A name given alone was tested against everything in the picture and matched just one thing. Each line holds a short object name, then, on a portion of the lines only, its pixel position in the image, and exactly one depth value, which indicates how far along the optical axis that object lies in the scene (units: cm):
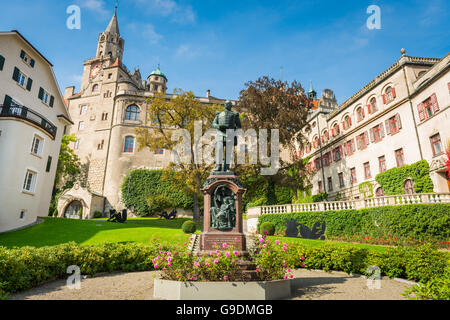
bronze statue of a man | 1010
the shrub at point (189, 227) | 2005
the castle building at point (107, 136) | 3647
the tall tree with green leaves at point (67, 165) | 3994
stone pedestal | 848
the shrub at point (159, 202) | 3675
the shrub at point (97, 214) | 3500
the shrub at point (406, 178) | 2048
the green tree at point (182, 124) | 2556
